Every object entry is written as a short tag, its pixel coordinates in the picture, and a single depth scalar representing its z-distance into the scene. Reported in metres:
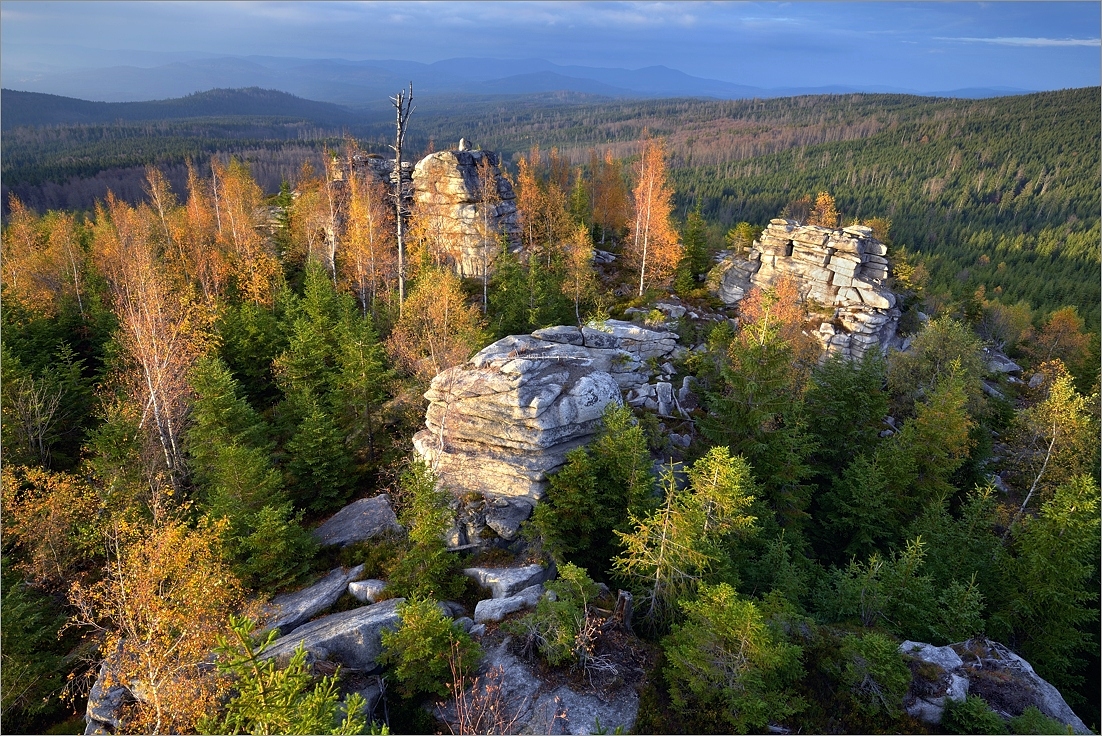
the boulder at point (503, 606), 16.69
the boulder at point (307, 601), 17.82
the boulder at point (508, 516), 20.83
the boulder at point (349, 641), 15.01
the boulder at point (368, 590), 18.34
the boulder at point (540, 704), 13.30
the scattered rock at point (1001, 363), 56.27
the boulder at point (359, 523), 22.14
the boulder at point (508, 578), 18.16
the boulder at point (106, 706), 14.05
